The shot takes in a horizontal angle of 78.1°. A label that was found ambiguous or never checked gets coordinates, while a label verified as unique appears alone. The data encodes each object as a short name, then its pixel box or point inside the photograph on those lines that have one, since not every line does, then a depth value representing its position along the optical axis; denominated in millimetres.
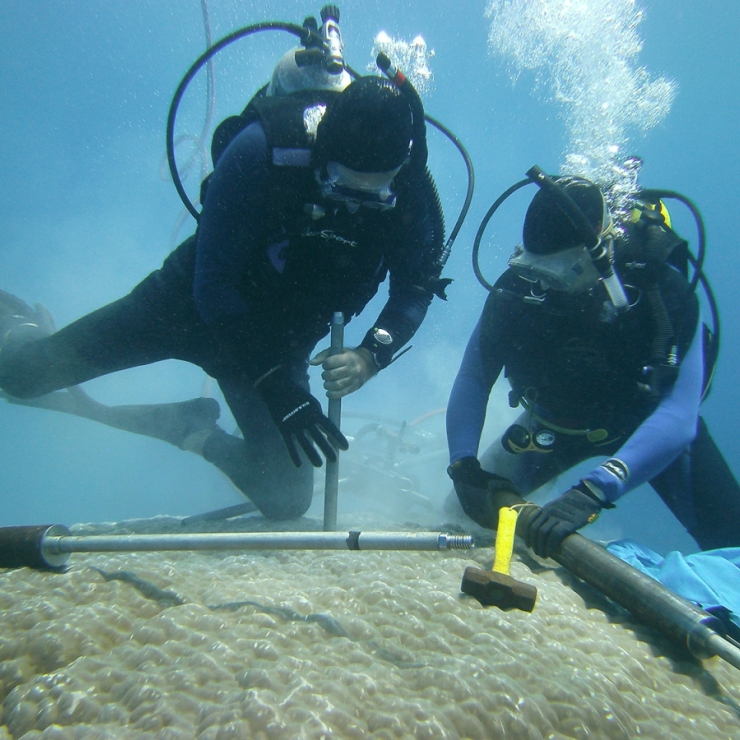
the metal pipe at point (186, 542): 1513
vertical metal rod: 2869
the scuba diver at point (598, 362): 2785
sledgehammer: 1499
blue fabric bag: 1918
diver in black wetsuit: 2559
